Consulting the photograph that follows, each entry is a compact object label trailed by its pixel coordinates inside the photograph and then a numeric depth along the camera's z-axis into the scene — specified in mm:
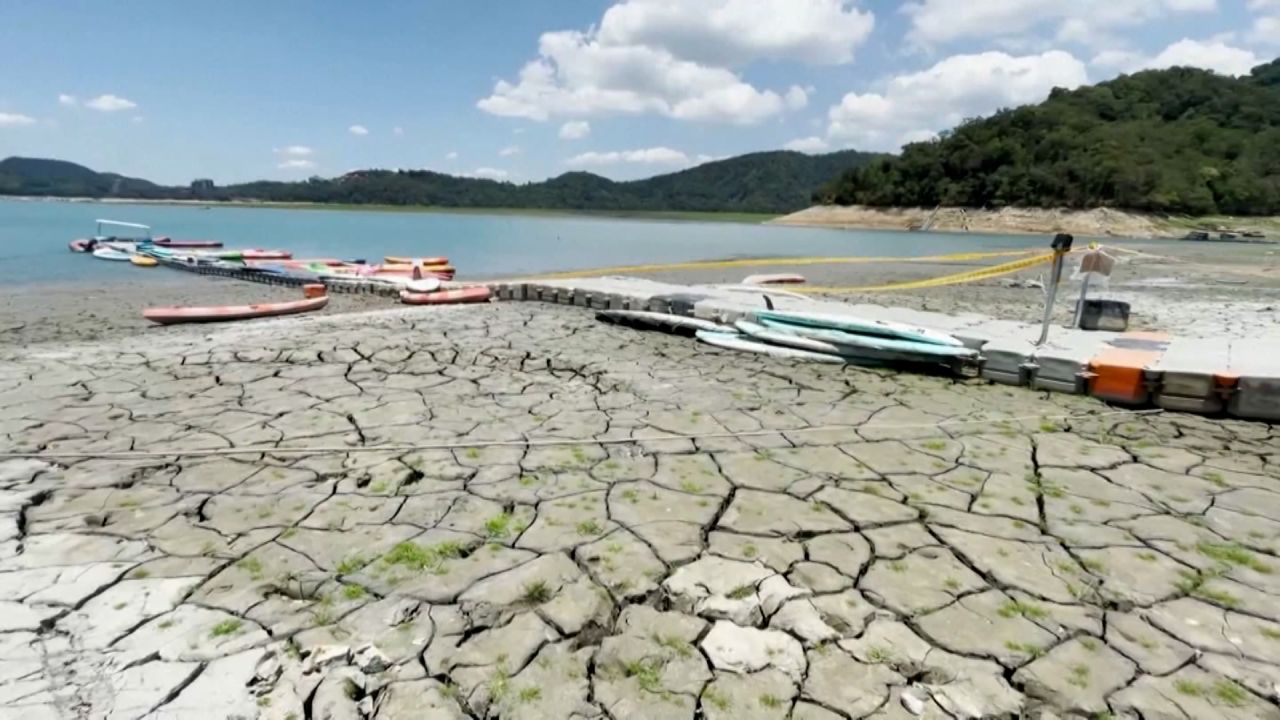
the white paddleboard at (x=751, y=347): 7239
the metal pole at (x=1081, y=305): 7719
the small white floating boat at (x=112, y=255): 25438
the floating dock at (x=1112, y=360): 5336
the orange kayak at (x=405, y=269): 20062
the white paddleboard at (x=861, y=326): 6914
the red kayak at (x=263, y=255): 24266
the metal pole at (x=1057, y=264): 6395
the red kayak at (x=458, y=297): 12836
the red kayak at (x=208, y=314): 10414
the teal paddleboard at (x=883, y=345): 6562
